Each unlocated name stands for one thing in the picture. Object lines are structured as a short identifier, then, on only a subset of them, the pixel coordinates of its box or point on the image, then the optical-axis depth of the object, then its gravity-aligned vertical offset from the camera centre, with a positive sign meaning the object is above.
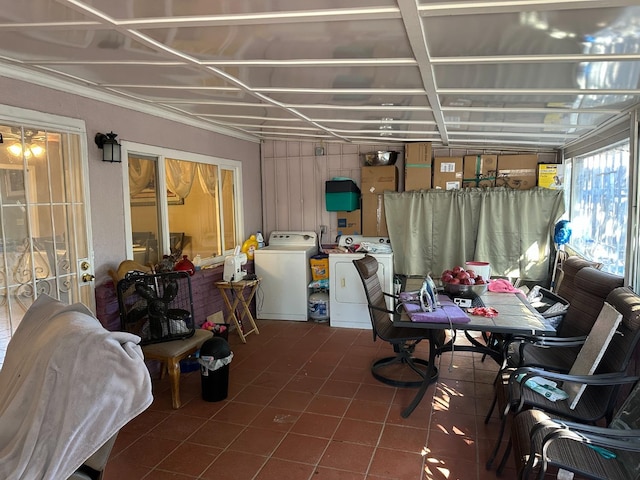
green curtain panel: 5.00 -0.34
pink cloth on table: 3.73 -0.76
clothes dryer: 5.18 -1.04
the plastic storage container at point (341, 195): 5.58 +0.10
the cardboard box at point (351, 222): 5.79 -0.26
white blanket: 1.50 -0.71
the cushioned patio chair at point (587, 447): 1.75 -1.08
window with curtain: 4.04 -0.01
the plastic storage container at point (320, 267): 5.49 -0.81
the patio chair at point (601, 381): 2.16 -0.94
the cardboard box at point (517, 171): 5.03 +0.34
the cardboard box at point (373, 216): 5.58 -0.18
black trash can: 3.34 -1.28
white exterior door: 2.79 -0.06
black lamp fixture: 3.41 +0.49
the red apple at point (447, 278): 3.50 -0.62
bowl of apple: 3.41 -0.65
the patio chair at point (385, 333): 3.50 -1.07
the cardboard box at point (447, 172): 5.24 +0.36
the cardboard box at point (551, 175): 4.89 +0.28
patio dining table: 2.71 -0.79
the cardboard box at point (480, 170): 5.14 +0.37
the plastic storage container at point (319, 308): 5.45 -1.33
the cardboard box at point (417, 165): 5.25 +0.45
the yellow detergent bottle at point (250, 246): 5.59 -0.55
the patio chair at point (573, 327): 2.79 -0.89
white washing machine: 5.46 -1.00
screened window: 3.23 -0.05
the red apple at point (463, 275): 3.45 -0.60
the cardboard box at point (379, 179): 5.48 +0.30
